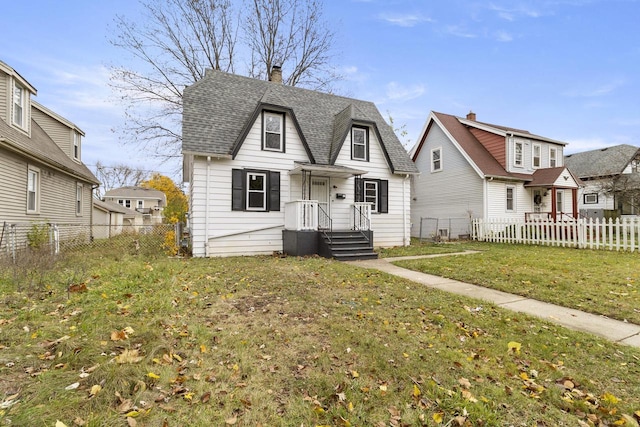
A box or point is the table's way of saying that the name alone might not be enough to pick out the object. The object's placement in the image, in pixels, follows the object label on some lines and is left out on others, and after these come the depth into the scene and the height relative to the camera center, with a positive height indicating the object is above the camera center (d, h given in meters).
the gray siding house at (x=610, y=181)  24.62 +3.34
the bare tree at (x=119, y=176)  54.69 +7.99
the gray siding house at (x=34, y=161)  10.73 +2.29
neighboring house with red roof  18.06 +2.82
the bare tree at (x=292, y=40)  21.05 +12.63
